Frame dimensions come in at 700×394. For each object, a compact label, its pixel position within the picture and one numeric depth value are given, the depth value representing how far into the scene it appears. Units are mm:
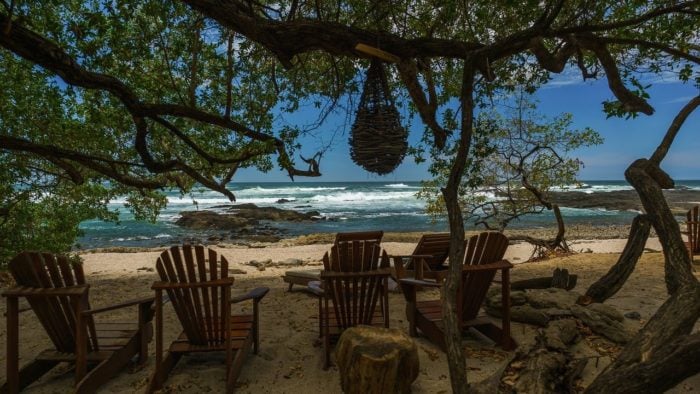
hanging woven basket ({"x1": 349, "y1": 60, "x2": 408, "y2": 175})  3539
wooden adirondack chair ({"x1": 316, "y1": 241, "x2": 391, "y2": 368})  3818
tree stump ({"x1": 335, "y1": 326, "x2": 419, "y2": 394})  2838
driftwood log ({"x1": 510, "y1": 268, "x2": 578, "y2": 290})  5441
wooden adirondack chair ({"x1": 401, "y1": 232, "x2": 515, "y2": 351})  3961
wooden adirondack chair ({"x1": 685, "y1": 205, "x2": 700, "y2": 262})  7867
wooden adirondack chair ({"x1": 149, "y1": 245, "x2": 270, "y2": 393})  3299
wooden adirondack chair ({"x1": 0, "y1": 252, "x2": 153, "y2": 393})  3129
